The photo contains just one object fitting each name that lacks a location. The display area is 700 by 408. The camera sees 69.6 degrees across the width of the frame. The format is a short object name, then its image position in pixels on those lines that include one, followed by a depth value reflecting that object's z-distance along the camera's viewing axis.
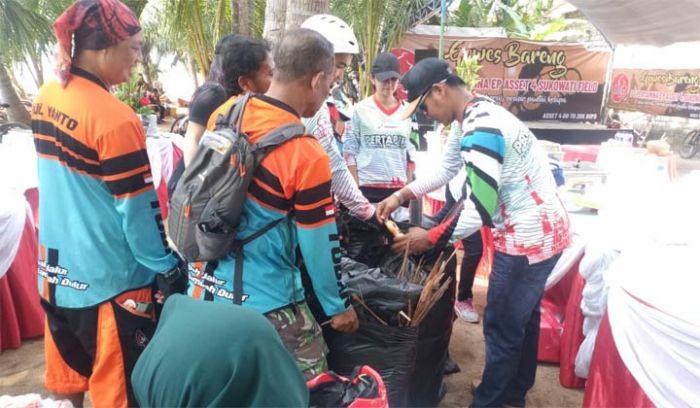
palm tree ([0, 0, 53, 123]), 6.39
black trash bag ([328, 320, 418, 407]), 2.04
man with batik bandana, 1.63
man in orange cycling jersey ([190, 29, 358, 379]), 1.53
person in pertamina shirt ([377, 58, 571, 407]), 2.07
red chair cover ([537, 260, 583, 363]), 3.10
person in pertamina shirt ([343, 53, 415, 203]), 3.73
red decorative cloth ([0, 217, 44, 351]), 3.09
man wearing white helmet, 2.31
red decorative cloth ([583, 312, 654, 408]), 2.08
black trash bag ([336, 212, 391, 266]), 2.45
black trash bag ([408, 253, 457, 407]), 2.25
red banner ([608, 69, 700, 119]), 10.23
